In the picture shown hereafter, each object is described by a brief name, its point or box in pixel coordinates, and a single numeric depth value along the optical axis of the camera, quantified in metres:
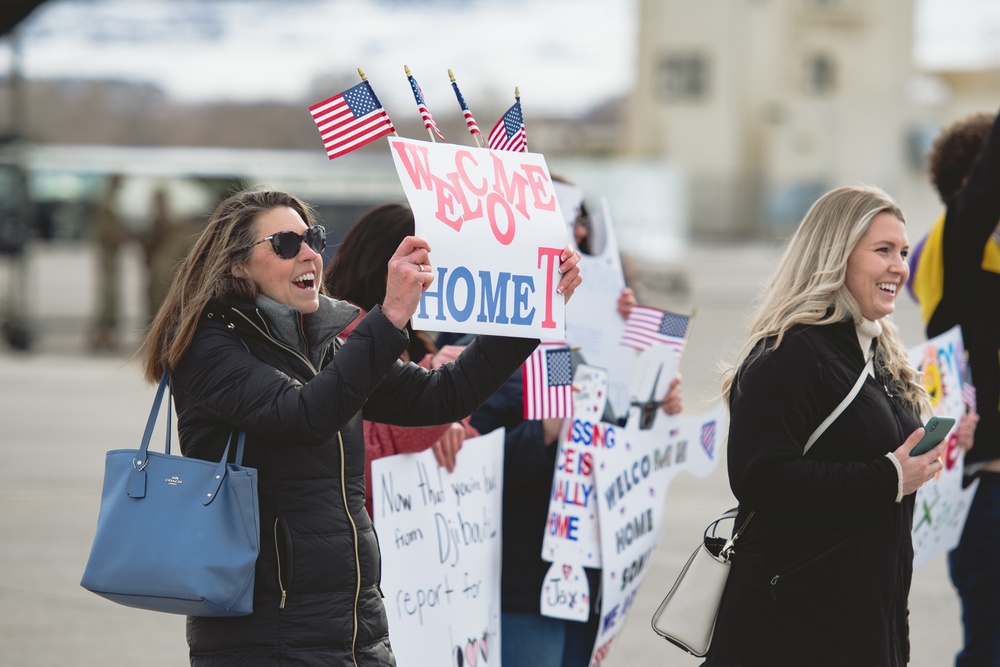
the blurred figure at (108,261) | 34.66
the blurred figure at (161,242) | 34.81
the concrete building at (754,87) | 122.81
